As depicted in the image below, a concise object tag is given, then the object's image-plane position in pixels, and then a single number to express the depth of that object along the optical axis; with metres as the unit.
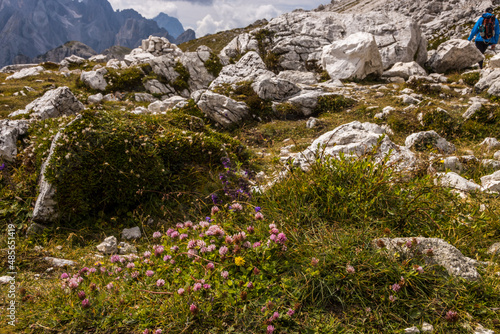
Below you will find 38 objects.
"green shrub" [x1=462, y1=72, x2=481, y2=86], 15.21
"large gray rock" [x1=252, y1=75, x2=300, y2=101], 12.76
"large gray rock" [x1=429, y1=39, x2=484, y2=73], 19.30
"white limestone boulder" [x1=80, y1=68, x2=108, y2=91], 18.83
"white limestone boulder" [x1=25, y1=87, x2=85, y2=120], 9.22
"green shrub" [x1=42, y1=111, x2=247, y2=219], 4.84
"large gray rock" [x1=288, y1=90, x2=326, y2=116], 12.36
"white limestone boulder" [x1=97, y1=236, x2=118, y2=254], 4.12
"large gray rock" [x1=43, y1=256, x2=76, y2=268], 3.68
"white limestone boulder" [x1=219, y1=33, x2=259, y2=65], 24.80
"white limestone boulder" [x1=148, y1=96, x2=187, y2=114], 12.80
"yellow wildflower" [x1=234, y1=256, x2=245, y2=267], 2.49
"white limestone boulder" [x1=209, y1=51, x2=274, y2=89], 15.24
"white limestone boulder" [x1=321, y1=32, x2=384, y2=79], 17.27
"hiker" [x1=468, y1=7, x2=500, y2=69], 16.11
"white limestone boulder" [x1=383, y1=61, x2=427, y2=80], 17.41
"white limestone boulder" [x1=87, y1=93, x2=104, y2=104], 15.10
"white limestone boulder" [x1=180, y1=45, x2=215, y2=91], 21.22
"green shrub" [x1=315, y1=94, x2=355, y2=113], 12.21
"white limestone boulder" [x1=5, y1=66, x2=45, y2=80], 26.02
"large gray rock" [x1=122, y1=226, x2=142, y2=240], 4.64
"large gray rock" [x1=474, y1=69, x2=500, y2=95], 11.24
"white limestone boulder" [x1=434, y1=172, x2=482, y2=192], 4.59
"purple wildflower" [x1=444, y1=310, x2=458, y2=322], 2.12
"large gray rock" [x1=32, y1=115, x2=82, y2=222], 4.67
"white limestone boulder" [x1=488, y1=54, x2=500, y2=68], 15.52
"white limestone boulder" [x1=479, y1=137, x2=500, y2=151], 6.96
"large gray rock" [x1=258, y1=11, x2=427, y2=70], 20.47
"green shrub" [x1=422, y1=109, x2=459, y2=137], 8.47
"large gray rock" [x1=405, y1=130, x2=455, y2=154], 6.95
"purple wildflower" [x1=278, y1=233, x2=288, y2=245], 2.64
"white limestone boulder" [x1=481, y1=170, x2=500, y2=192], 4.53
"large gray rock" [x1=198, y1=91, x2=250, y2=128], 11.29
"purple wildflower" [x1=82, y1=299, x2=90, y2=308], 2.36
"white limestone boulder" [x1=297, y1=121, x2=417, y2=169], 5.72
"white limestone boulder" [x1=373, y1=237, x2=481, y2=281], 2.50
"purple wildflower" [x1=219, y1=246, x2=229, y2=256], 2.57
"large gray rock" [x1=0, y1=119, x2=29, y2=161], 5.91
